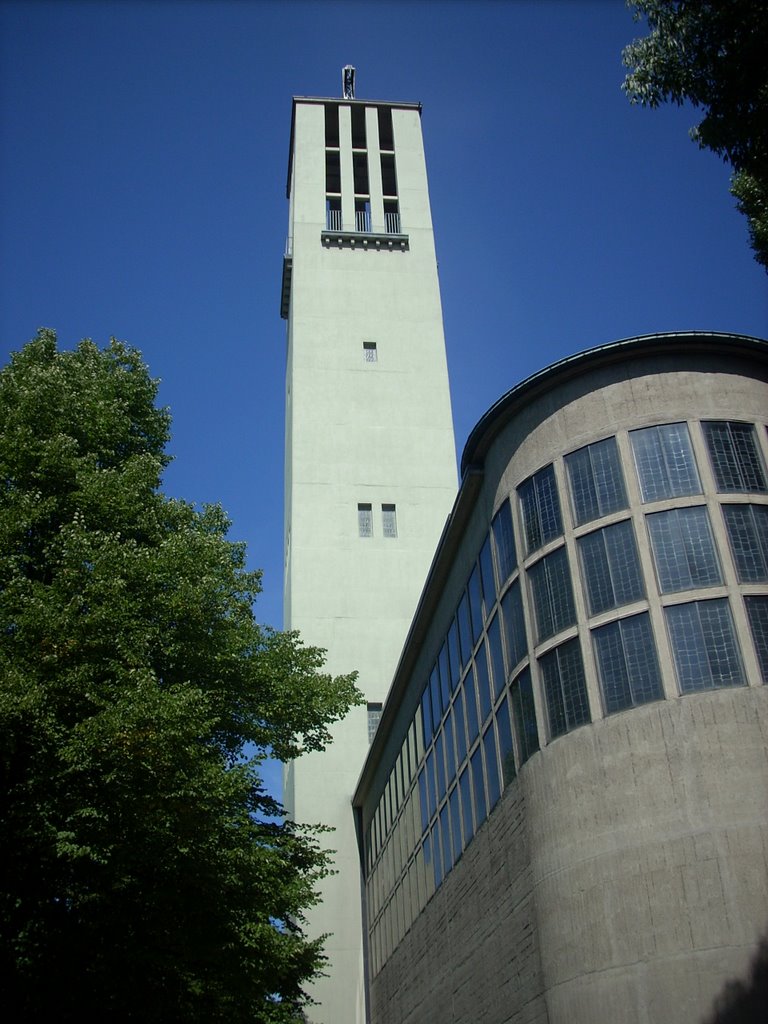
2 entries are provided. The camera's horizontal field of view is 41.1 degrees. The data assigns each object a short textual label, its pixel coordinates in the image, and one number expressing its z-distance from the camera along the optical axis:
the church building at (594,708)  14.53
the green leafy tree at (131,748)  15.28
